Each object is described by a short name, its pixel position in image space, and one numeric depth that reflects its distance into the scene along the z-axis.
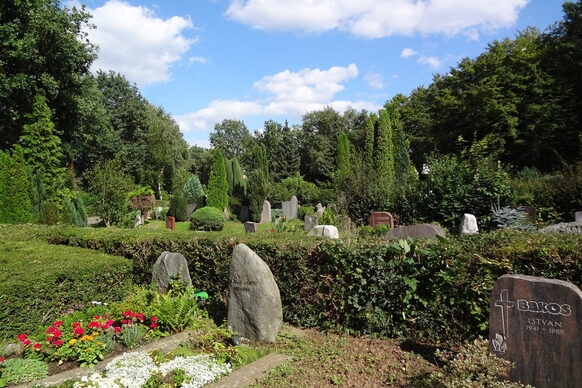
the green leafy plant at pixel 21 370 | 4.14
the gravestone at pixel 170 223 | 21.95
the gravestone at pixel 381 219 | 14.50
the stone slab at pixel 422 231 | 10.05
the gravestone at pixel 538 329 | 3.45
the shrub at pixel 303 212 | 25.10
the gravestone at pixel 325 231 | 10.56
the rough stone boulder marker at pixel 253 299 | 5.34
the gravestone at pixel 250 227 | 15.80
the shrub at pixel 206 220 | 19.94
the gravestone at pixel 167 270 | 6.61
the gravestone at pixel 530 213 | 12.46
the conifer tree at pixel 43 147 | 19.42
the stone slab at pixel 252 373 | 4.02
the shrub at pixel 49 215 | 15.98
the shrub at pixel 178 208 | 25.30
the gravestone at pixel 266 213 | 25.34
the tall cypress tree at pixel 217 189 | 26.39
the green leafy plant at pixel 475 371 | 3.33
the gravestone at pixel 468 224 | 11.48
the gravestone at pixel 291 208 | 25.55
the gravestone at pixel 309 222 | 16.30
